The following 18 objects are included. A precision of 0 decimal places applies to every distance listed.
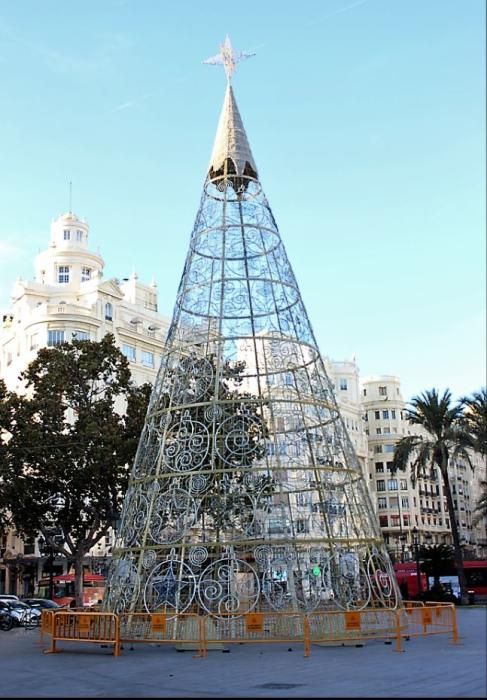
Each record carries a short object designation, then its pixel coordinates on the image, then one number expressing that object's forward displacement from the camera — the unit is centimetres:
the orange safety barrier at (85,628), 1664
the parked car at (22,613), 3082
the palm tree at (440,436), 3760
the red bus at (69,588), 4188
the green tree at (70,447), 3080
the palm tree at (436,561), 4423
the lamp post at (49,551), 3460
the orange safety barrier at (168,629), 1650
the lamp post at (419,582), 3787
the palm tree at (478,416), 3906
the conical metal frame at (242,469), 1739
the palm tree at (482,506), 5118
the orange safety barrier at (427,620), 1744
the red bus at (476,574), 4520
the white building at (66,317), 5541
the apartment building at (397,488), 8488
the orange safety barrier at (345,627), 1628
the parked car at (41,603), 3580
